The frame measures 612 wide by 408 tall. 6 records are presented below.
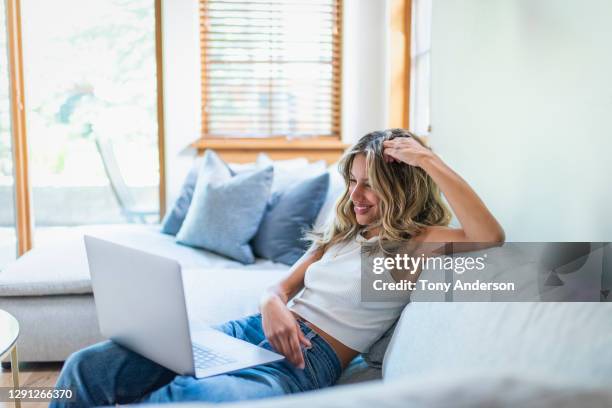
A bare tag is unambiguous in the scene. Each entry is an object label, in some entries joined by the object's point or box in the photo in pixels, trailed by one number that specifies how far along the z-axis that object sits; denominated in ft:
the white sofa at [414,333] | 1.88
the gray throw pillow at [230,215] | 10.36
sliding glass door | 14.15
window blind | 14.02
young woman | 4.85
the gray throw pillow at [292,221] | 10.19
